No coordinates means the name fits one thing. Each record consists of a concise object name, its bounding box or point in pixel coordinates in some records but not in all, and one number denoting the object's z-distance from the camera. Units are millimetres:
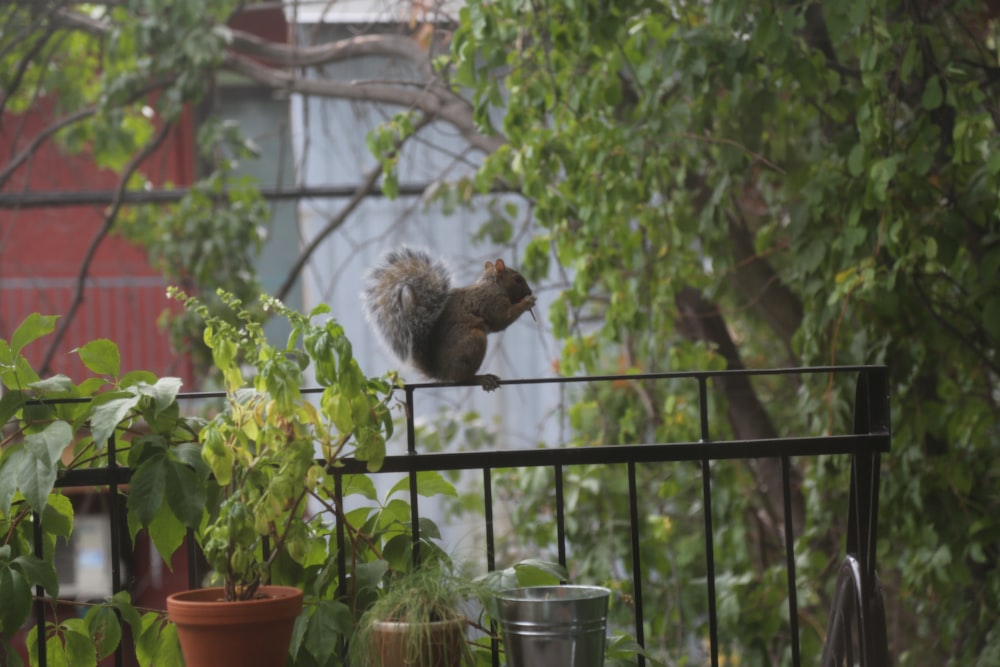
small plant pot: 7489
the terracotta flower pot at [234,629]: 7537
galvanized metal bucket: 7516
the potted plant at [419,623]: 7496
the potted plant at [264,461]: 7549
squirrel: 8351
